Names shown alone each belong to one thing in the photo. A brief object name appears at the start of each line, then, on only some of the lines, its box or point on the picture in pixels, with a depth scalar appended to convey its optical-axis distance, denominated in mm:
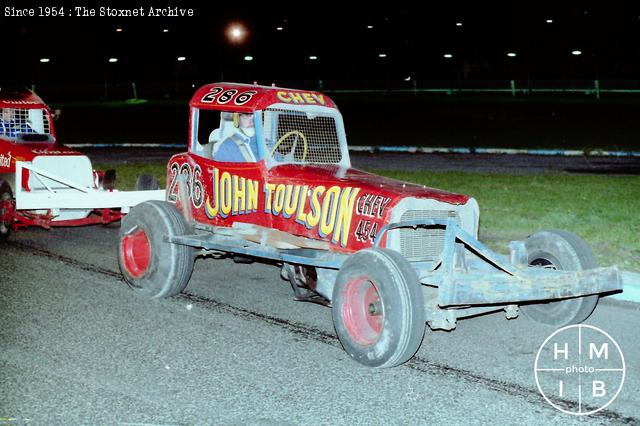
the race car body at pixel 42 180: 9961
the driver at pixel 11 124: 11969
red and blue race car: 5965
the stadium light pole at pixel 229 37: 70112
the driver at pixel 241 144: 7789
